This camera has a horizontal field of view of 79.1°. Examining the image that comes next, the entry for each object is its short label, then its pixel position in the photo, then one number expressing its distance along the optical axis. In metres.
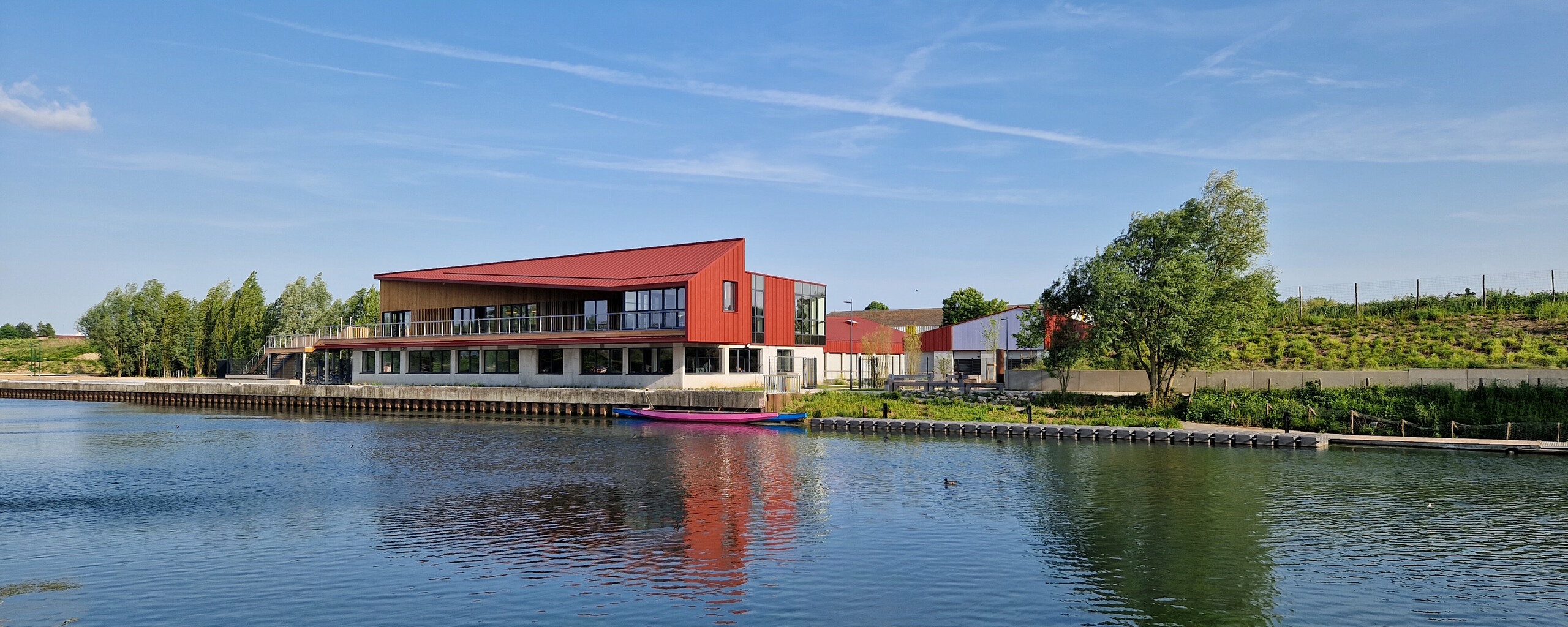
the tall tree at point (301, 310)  99.88
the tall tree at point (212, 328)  100.56
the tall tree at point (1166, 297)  43.16
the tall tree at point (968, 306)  112.31
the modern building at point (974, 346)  68.69
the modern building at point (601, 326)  59.09
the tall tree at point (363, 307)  105.69
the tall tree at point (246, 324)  99.56
